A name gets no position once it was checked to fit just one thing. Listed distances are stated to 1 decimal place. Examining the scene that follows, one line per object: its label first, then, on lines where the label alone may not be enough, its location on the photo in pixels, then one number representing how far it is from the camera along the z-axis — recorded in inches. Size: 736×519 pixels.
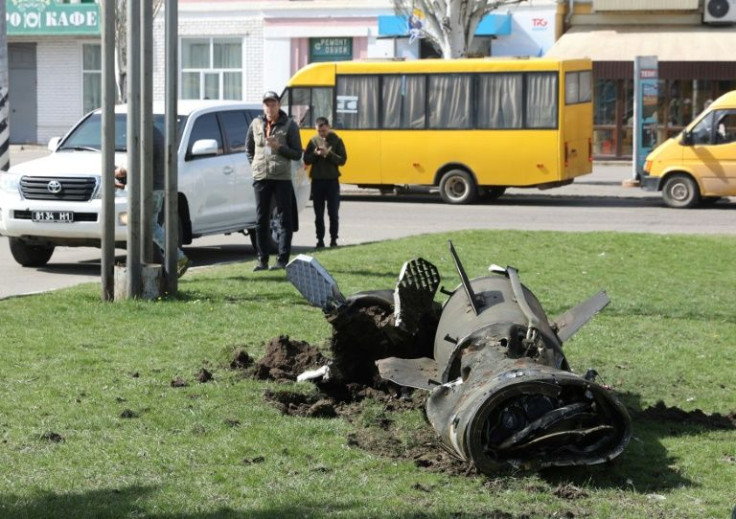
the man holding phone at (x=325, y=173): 668.7
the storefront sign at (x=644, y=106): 1190.8
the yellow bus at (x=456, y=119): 1042.7
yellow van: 984.3
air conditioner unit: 1460.4
